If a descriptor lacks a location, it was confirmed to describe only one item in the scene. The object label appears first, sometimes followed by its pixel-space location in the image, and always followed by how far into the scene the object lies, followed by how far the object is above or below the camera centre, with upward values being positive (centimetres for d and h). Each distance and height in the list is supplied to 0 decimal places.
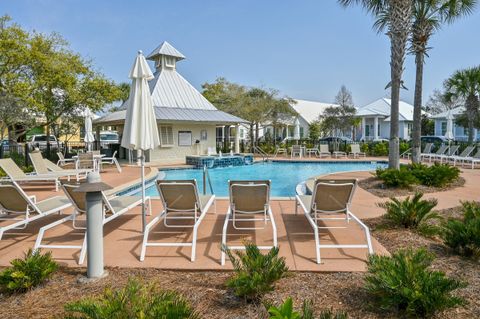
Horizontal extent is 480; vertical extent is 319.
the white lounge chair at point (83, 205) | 417 -96
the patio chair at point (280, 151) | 2445 -38
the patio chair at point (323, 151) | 2312 -37
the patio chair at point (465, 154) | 1680 -45
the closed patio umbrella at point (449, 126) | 2019 +113
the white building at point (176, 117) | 2070 +187
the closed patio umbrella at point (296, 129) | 2950 +147
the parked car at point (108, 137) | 3175 +92
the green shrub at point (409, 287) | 266 -116
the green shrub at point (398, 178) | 902 -88
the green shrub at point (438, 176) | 959 -88
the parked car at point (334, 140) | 2764 +46
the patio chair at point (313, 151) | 2412 -39
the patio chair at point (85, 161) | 1257 -54
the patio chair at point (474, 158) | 1543 -61
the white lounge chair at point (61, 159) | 1352 -52
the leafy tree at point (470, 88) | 2166 +374
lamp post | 350 -85
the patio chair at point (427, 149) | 2006 -23
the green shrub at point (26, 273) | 323 -124
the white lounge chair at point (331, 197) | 467 -73
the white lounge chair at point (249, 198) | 483 -76
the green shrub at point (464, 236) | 402 -112
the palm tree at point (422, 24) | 1315 +495
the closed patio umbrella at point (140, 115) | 496 +47
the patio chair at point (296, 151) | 2341 -37
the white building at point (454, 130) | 3278 +145
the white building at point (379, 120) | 3494 +274
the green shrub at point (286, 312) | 208 -104
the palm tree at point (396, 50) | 1002 +289
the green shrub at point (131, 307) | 230 -113
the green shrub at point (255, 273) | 297 -116
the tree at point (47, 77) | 1455 +334
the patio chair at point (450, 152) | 1809 -39
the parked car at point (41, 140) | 2622 +55
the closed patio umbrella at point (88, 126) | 1652 +100
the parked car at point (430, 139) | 2794 +52
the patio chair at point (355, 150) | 2241 -30
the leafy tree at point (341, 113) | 3031 +295
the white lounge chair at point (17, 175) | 904 -79
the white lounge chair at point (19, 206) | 482 -92
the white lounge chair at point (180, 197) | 480 -75
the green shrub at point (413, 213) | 513 -104
